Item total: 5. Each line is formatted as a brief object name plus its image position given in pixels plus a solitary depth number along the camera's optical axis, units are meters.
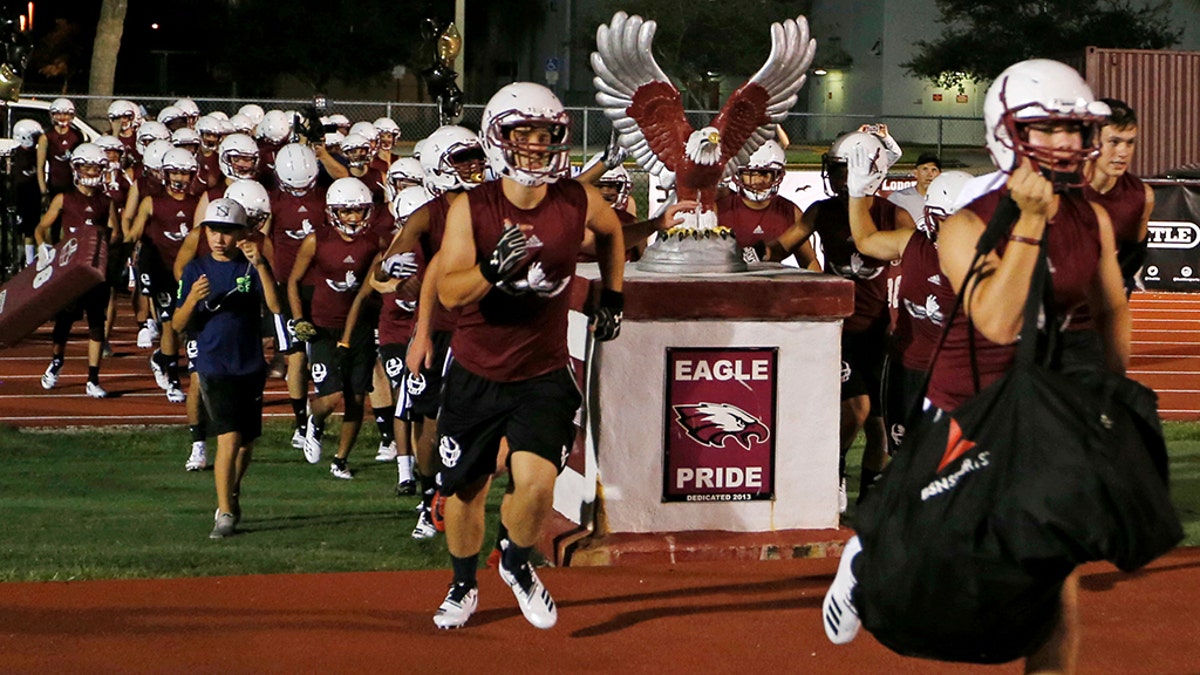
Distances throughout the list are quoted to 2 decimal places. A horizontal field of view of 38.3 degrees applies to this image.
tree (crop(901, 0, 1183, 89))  41.84
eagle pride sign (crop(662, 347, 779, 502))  7.71
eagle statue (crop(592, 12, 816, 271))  8.11
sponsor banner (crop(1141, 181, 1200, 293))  20.66
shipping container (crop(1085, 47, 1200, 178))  26.55
